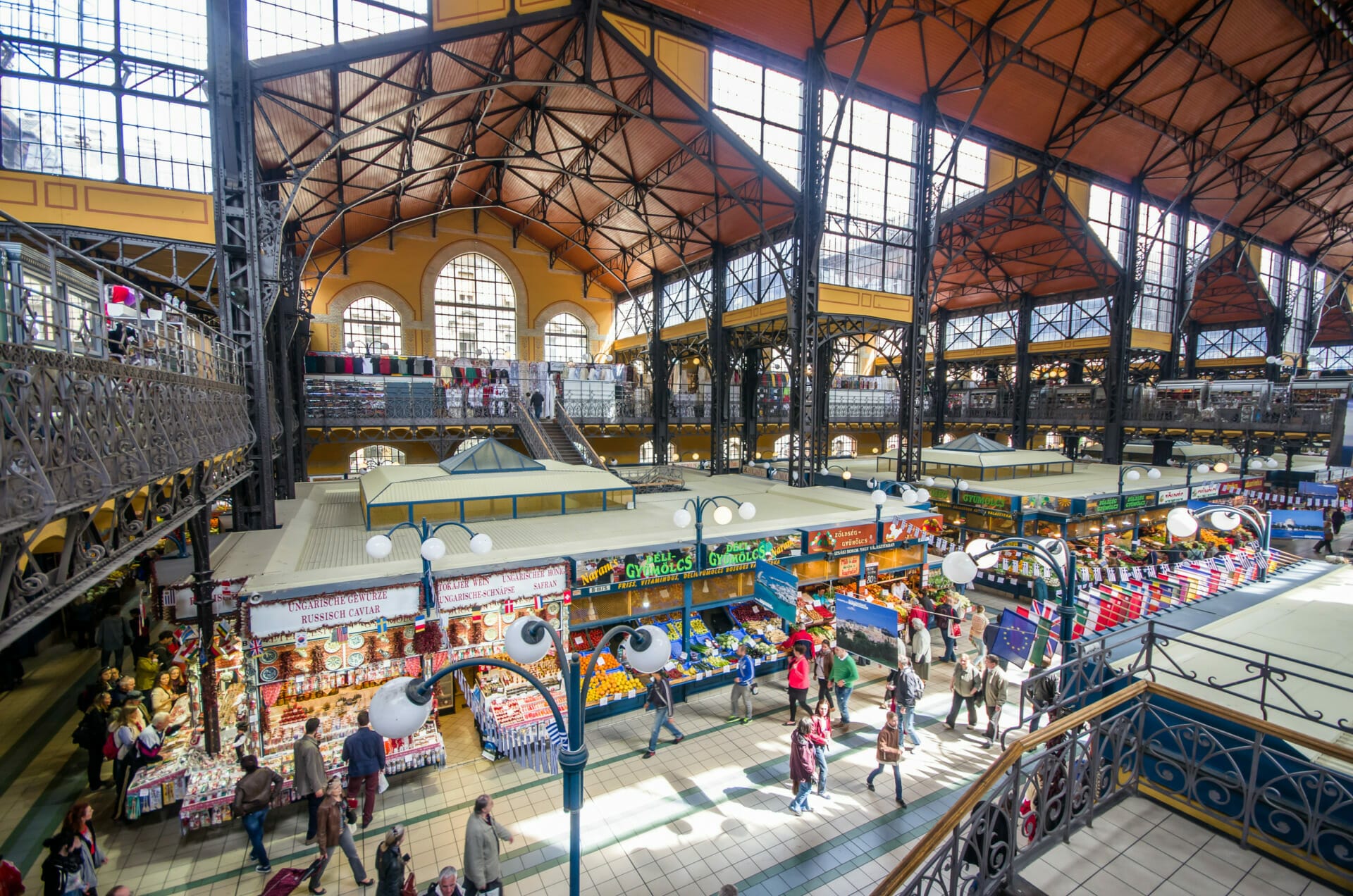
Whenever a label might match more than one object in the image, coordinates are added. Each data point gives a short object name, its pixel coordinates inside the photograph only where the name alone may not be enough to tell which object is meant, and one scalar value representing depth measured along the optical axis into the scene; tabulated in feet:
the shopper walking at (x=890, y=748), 26.73
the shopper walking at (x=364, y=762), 25.61
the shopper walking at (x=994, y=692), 31.30
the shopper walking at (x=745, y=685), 35.12
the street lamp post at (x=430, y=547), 28.09
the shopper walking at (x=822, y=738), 26.53
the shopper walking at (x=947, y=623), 42.54
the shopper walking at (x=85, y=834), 19.90
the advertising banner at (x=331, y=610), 27.94
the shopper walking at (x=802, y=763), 26.09
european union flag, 29.76
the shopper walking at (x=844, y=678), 34.14
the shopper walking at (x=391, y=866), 19.36
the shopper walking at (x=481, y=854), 19.85
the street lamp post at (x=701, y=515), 34.24
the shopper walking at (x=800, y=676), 33.76
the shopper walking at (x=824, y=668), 32.55
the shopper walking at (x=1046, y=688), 28.17
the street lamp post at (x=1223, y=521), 25.95
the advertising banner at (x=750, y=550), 39.70
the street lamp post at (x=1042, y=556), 24.88
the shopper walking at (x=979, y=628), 38.75
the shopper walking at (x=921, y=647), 35.99
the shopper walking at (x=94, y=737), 27.32
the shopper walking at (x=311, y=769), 24.88
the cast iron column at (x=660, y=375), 92.17
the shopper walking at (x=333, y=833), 22.15
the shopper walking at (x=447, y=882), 17.69
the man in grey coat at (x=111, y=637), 36.35
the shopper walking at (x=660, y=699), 31.68
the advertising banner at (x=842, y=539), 44.01
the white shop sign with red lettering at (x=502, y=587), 31.53
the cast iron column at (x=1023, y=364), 105.60
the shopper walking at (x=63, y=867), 19.27
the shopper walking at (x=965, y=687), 32.60
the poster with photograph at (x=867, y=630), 32.22
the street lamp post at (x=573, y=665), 15.78
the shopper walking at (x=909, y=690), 30.42
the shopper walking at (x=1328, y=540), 65.87
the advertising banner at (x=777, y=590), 35.45
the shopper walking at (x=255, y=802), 23.25
